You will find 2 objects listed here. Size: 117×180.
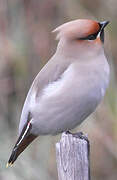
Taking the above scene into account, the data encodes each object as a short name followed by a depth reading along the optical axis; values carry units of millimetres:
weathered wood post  7684
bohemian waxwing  8555
